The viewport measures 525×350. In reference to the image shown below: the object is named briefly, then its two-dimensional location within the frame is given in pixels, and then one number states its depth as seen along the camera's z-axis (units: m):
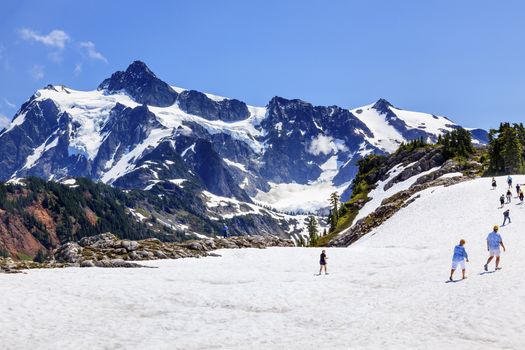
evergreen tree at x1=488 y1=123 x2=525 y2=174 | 107.06
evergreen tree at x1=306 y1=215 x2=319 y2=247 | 115.81
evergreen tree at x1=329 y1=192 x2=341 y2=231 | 133.20
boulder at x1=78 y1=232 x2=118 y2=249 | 50.85
